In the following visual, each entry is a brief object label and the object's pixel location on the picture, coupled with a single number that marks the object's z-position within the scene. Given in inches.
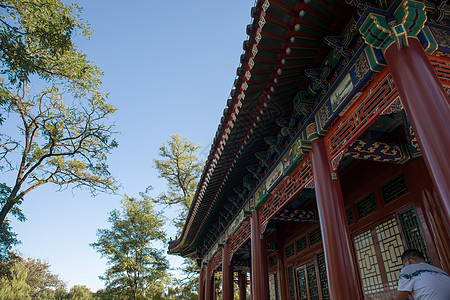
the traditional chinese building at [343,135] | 99.7
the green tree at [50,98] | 281.3
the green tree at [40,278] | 1451.8
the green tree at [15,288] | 746.8
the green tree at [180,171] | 705.0
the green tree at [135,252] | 613.6
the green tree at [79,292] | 1195.5
